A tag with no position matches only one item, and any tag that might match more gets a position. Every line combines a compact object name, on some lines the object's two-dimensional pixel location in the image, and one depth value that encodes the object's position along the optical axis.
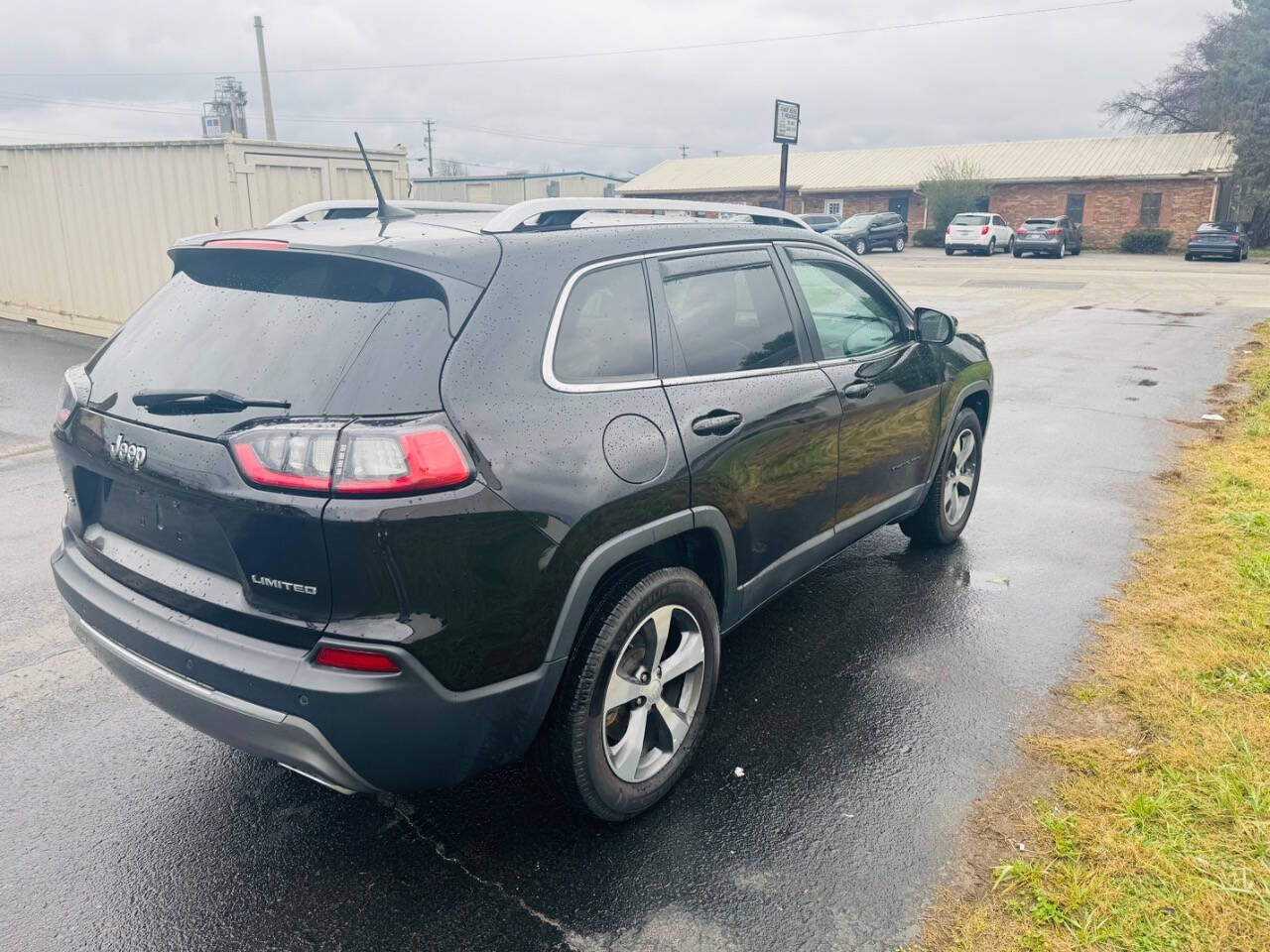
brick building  41.59
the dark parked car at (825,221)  37.53
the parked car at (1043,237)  35.56
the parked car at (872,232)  36.53
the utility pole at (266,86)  32.56
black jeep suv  2.27
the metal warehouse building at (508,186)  57.06
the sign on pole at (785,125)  18.67
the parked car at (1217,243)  33.75
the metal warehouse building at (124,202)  10.88
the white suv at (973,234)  37.47
